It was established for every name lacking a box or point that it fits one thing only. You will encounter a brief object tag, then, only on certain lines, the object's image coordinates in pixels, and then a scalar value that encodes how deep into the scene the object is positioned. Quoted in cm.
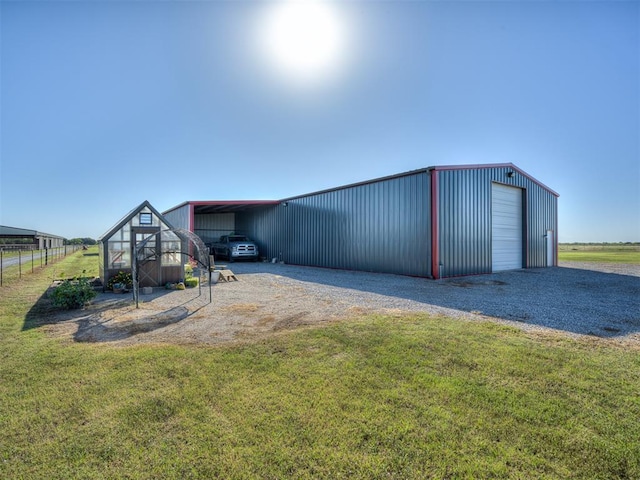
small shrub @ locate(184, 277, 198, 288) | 1096
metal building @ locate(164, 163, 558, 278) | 1288
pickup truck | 2223
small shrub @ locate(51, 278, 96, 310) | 705
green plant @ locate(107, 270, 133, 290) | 994
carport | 2331
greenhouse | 997
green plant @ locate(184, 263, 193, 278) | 1271
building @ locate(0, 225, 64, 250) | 4070
